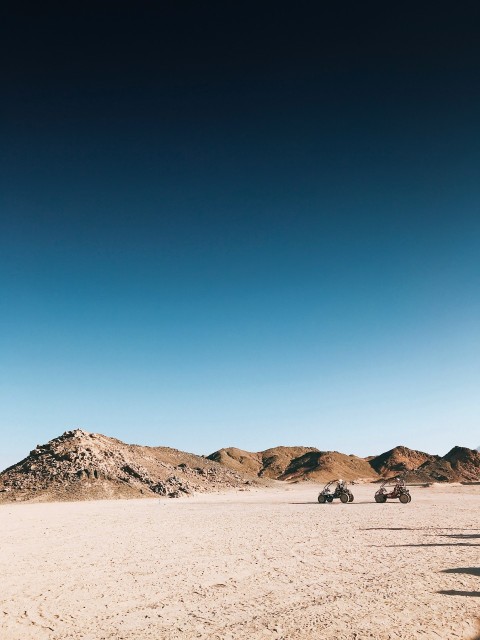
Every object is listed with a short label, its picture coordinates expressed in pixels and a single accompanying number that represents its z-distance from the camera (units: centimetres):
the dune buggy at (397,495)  3728
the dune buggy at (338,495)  3856
